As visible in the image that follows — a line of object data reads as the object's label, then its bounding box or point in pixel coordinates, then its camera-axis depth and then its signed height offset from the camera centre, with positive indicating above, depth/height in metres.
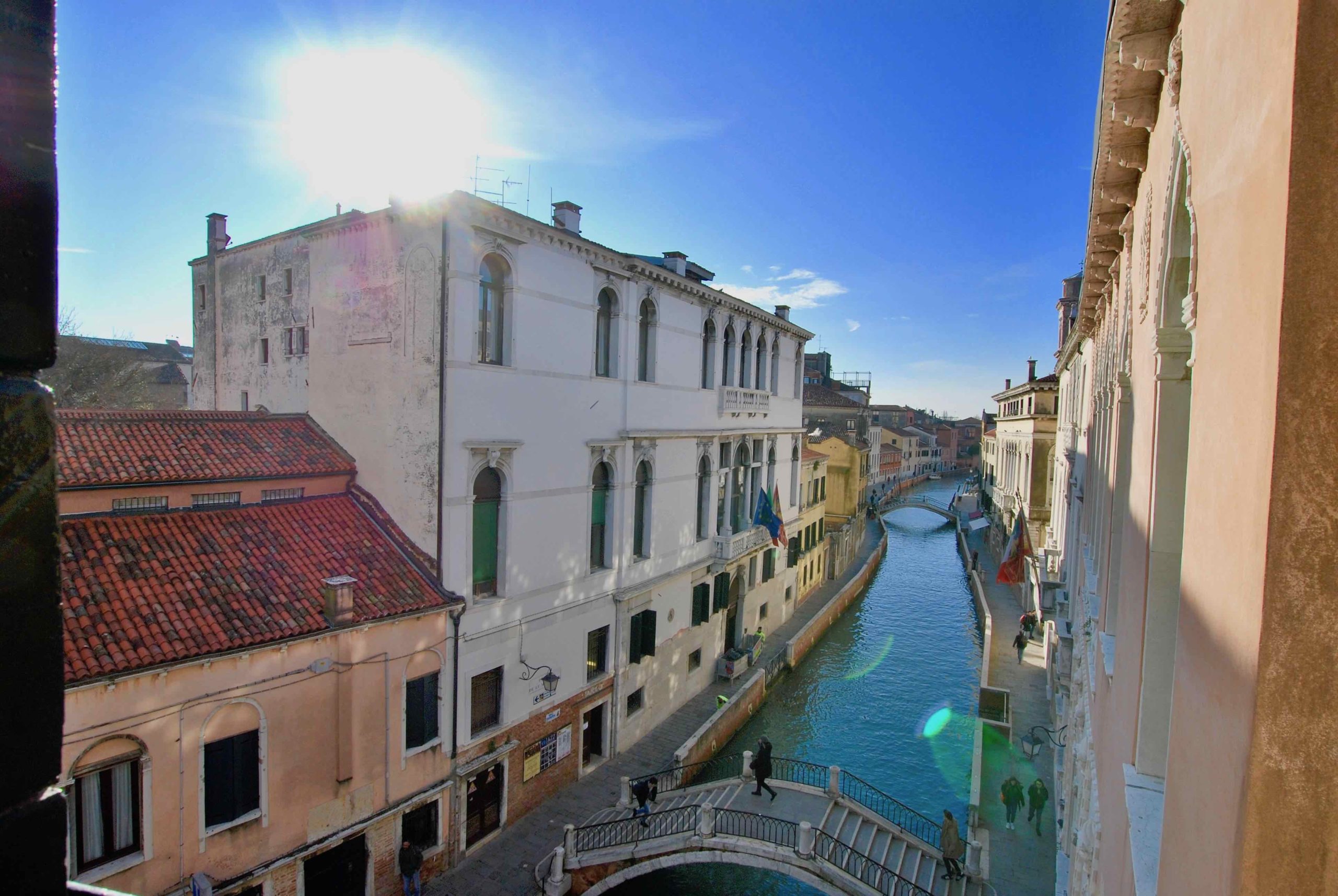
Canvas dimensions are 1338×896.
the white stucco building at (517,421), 12.00 +0.08
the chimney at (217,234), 17.41 +4.45
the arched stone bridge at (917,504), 57.84 -5.74
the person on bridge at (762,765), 13.66 -6.38
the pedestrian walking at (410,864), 10.70 -6.63
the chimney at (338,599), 10.07 -2.56
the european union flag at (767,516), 19.76 -2.32
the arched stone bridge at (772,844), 11.58 -7.05
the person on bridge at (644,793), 13.27 -6.93
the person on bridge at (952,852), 11.91 -6.90
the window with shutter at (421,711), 11.29 -4.64
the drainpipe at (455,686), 11.81 -4.37
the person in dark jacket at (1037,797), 13.23 -6.67
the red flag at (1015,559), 20.09 -3.39
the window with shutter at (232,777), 9.01 -4.64
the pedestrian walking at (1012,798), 13.59 -6.81
